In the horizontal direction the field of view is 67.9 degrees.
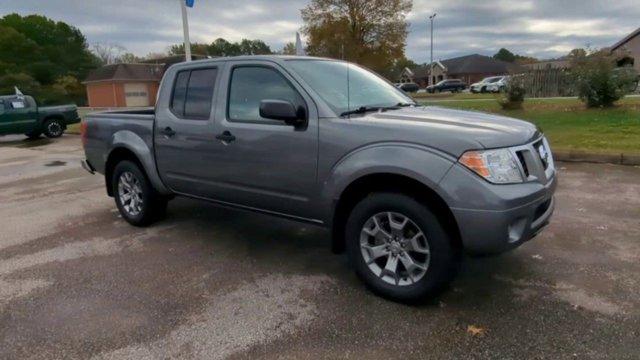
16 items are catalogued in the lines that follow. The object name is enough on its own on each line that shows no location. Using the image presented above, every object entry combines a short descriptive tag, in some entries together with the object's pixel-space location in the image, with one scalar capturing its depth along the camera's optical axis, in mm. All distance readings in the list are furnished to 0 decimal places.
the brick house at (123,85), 56750
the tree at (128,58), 90312
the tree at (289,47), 42381
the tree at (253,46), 80225
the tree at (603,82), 12789
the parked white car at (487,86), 44062
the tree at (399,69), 48619
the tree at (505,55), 103125
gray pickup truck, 3096
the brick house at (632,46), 48188
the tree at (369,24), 41156
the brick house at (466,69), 72125
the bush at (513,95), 14945
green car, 16719
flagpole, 11531
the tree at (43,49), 61938
